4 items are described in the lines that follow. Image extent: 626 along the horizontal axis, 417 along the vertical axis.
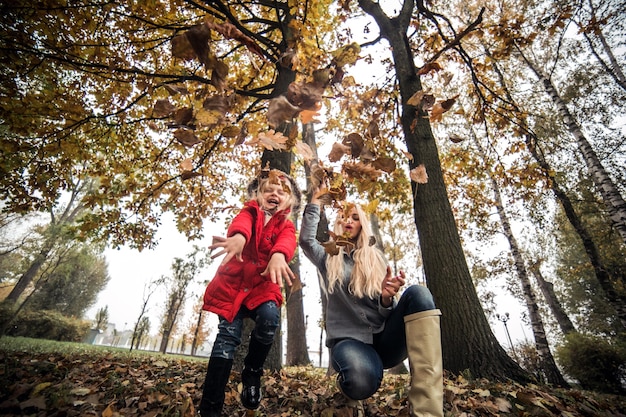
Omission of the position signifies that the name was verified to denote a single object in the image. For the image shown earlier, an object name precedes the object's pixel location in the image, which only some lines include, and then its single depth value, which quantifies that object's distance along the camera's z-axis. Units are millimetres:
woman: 1552
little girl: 1681
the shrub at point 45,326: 14344
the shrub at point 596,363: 7160
